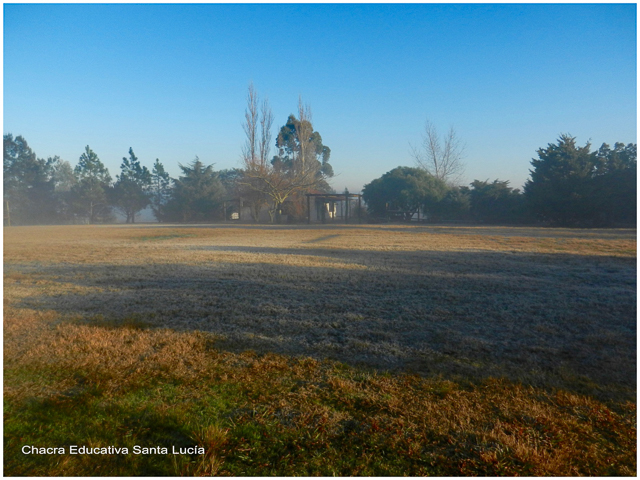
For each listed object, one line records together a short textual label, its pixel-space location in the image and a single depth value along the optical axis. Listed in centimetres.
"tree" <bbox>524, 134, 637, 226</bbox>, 1945
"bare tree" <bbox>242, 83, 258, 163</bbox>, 2789
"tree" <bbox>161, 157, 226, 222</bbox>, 3494
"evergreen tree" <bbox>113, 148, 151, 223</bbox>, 3500
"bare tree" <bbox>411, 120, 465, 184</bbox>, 3153
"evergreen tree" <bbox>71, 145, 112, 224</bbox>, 3278
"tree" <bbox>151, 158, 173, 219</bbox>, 3634
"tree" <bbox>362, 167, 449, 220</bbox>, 2814
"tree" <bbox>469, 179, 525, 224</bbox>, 2438
